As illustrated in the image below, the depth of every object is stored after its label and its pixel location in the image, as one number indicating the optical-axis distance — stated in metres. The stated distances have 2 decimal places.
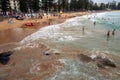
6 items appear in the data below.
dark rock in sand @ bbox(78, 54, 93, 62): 9.13
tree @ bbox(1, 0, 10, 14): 29.44
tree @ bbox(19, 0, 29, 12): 34.61
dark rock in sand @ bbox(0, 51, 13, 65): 8.66
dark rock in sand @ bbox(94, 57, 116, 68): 8.31
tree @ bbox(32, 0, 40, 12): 36.51
